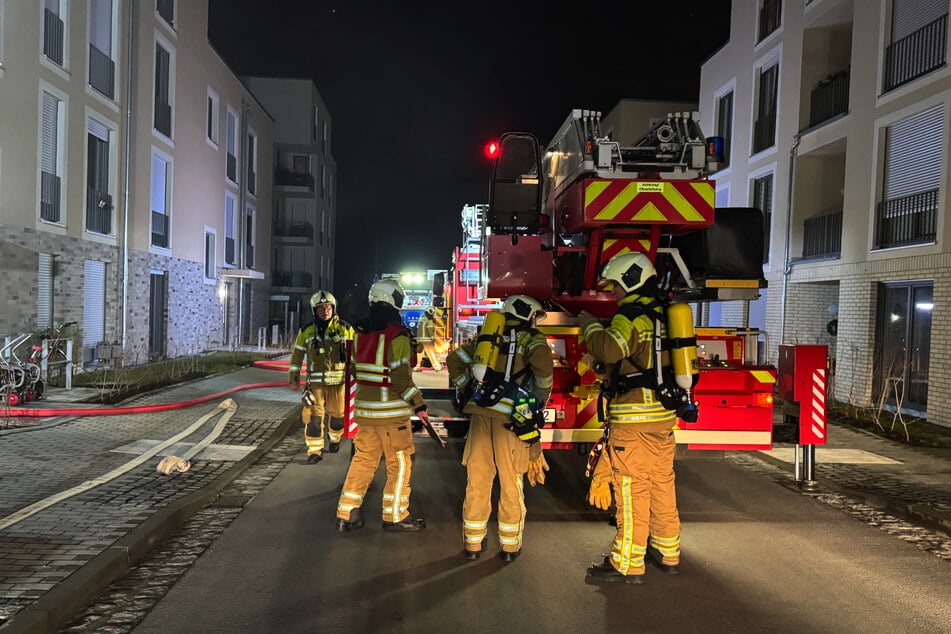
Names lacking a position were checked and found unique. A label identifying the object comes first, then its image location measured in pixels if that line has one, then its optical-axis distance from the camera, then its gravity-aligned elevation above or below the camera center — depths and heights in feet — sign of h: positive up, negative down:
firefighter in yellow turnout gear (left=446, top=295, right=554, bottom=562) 15.40 -2.66
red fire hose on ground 29.50 -5.13
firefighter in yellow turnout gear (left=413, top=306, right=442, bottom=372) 47.16 -2.07
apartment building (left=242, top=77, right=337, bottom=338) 120.67 +18.61
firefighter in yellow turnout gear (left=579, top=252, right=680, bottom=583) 14.64 -2.48
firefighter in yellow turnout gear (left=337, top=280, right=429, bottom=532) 17.11 -2.67
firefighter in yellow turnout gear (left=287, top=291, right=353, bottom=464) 25.40 -2.56
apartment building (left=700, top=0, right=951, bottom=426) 38.70 +9.27
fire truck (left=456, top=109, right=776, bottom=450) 19.25 +1.89
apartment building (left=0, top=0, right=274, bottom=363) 42.91 +9.14
